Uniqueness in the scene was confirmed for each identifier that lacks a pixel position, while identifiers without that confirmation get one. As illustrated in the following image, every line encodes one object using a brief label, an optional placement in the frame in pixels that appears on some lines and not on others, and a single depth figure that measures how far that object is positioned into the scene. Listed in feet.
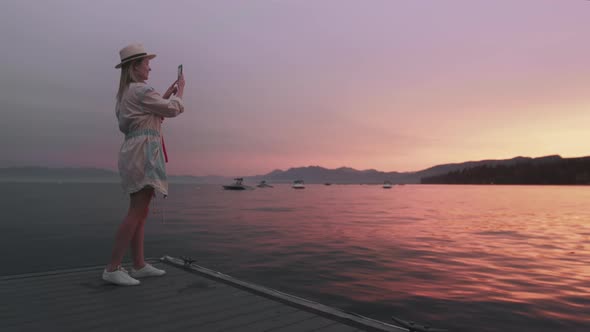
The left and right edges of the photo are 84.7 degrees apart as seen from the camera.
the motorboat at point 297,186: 498.48
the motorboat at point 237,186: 303.89
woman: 14.01
